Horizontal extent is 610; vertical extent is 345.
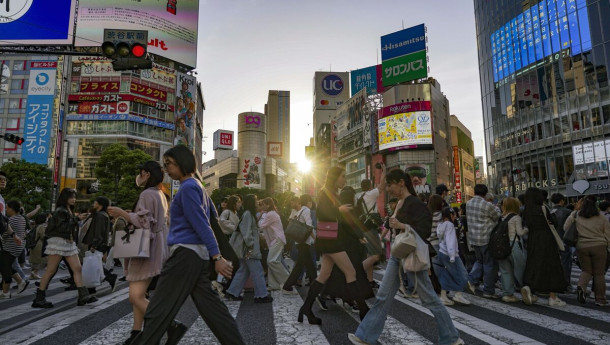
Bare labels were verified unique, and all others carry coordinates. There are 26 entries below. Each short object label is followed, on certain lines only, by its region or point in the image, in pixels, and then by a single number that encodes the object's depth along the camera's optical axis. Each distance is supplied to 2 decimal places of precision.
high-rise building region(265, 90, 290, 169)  116.06
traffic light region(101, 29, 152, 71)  7.34
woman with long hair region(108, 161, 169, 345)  3.33
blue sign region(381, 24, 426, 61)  48.81
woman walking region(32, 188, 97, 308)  5.43
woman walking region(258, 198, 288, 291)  7.11
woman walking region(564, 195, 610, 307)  5.51
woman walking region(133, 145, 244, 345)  2.52
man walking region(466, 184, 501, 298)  6.09
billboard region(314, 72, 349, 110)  94.25
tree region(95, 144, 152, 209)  33.66
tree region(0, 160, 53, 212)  32.91
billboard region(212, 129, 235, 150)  122.97
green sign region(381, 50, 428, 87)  49.09
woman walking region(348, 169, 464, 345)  3.30
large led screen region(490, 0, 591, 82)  35.50
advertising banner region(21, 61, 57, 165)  42.59
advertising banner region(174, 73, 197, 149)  53.81
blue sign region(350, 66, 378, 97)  66.56
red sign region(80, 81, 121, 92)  51.91
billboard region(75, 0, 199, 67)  45.19
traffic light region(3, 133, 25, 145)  13.94
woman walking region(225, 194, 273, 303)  6.02
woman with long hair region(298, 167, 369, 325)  4.24
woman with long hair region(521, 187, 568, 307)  5.36
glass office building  33.59
